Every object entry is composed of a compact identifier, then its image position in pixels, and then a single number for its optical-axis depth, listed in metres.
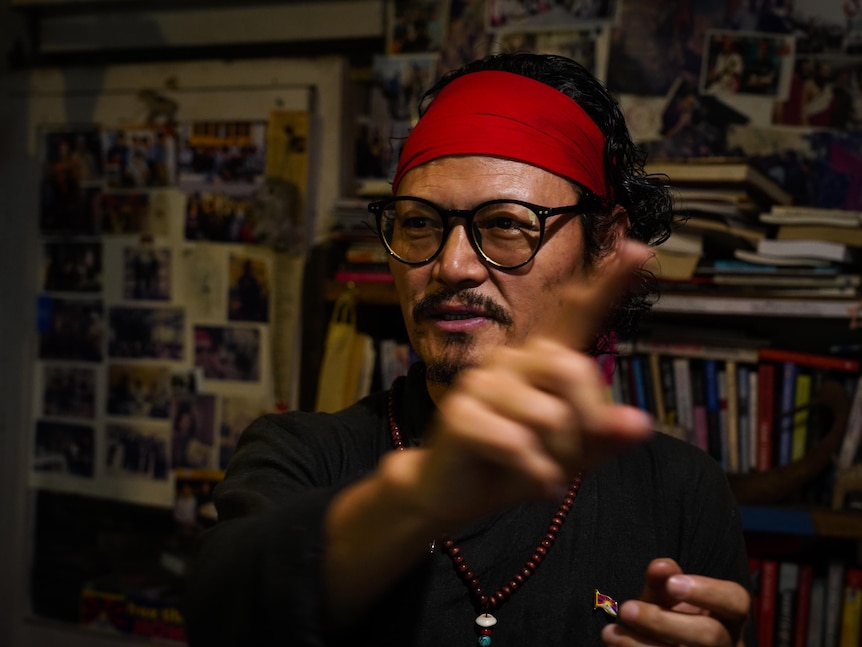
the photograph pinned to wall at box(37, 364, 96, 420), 2.36
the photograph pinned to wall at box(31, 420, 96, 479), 2.36
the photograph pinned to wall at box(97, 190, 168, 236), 2.23
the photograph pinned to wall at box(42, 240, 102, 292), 2.31
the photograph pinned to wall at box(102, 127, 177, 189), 2.20
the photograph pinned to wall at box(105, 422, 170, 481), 2.27
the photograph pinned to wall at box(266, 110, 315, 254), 2.02
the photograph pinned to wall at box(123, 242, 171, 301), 2.23
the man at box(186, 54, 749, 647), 0.48
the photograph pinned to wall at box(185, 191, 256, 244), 2.11
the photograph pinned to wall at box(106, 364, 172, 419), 2.27
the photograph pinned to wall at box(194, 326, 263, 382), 2.15
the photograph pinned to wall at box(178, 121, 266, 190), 2.10
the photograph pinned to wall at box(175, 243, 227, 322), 2.16
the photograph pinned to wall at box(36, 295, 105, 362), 2.33
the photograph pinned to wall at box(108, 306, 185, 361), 2.24
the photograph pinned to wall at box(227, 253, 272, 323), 2.11
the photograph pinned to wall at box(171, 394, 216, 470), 2.21
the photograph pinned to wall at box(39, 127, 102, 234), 2.29
